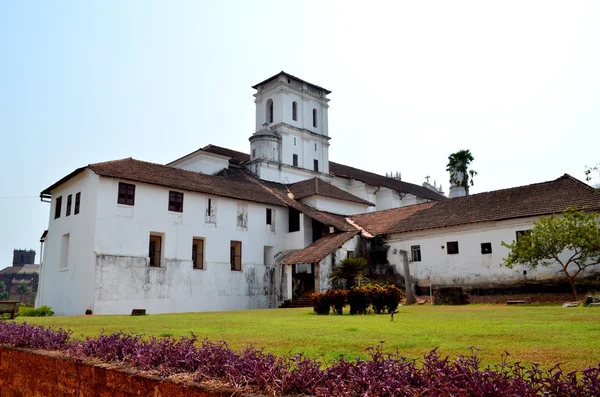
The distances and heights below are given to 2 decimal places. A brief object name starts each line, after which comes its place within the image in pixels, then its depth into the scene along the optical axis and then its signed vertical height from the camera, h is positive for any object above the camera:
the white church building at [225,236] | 23.08 +2.81
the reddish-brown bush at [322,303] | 15.46 -0.49
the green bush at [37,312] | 21.19 -0.92
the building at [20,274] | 76.69 +2.89
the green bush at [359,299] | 14.80 -0.36
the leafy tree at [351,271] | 23.76 +0.82
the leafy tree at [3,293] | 71.50 -0.25
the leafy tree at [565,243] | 19.30 +1.69
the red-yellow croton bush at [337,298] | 15.14 -0.33
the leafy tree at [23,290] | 73.31 +0.17
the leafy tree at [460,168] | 43.19 +10.45
